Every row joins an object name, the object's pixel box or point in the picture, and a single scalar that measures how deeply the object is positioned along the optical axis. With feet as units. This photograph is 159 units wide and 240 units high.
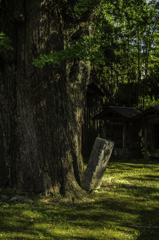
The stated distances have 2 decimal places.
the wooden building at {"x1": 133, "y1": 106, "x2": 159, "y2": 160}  50.03
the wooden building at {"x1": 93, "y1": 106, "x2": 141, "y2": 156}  55.83
